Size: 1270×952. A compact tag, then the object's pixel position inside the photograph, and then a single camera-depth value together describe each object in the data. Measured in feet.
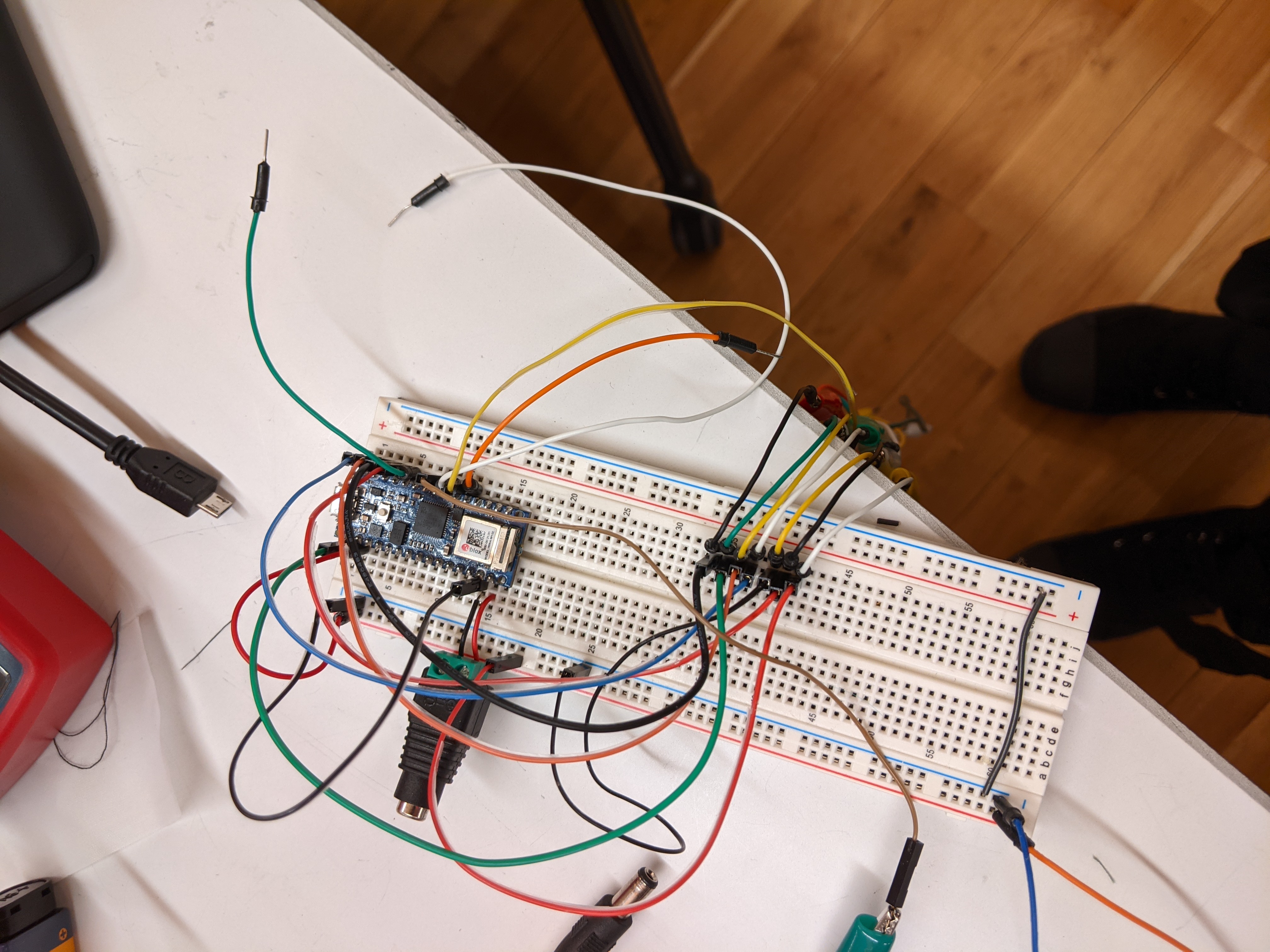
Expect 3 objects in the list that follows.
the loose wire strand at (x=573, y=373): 0.72
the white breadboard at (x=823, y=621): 0.70
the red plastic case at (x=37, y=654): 0.71
